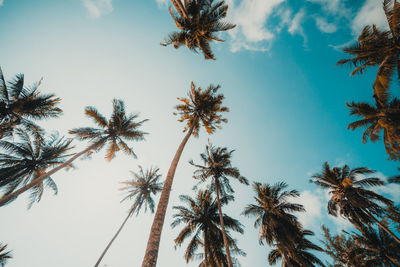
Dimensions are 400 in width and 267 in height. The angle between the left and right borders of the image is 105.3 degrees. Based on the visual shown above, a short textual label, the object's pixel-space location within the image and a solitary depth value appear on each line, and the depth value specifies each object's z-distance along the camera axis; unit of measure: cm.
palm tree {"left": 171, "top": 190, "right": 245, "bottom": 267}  1346
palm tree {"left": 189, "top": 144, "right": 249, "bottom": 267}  1473
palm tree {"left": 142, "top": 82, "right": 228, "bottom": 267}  1281
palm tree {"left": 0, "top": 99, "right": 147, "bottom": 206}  1336
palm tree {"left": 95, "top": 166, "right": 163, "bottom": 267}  1712
